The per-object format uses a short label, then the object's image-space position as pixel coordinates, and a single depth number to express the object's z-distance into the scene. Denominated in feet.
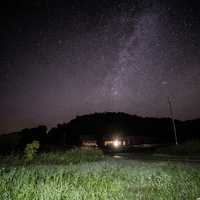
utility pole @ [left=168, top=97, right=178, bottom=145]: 110.01
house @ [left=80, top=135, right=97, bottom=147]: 232.00
